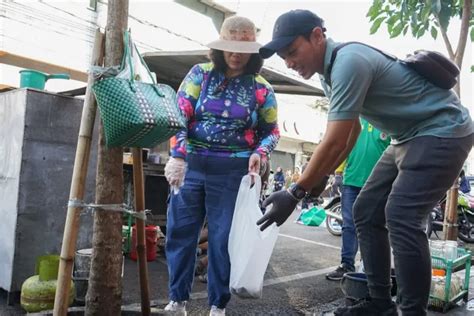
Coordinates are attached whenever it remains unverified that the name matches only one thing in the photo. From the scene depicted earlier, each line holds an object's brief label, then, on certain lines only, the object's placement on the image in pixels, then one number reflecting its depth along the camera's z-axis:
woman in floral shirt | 2.59
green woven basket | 1.82
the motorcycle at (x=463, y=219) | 8.67
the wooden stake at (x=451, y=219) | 4.10
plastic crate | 3.30
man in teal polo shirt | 1.93
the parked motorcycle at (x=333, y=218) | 8.41
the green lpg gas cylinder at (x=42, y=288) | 2.72
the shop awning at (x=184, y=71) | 4.64
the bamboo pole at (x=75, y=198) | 2.00
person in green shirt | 4.21
